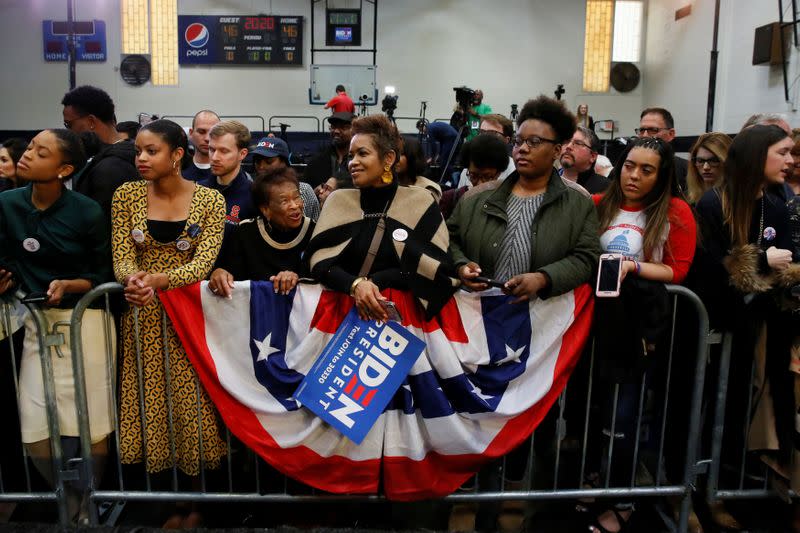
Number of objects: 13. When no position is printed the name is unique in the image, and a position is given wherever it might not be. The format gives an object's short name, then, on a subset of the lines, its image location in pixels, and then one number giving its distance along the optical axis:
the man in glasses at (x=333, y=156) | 4.87
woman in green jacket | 2.56
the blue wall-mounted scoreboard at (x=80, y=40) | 15.38
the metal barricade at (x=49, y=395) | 2.52
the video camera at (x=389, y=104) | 10.79
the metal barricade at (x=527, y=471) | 2.55
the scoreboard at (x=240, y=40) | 15.35
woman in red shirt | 2.54
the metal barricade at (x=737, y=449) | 2.68
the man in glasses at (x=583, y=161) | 3.98
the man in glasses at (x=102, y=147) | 2.98
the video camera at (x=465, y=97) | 7.18
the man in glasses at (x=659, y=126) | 4.31
